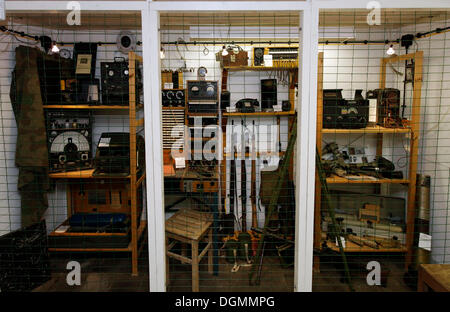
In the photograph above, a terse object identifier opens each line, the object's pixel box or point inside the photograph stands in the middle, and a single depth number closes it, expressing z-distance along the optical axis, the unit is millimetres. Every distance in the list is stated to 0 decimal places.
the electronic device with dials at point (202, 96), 3580
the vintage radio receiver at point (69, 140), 3322
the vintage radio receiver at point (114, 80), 3316
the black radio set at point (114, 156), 3275
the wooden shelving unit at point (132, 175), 3057
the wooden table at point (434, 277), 1979
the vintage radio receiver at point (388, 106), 3375
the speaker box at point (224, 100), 3643
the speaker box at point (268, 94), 3756
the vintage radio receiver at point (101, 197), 3820
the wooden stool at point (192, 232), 2746
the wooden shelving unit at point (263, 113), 3594
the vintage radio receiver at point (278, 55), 3557
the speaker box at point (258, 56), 3559
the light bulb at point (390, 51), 3294
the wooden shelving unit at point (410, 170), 3131
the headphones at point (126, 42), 3646
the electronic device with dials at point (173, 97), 3654
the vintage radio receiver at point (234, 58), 3545
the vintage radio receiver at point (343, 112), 3268
